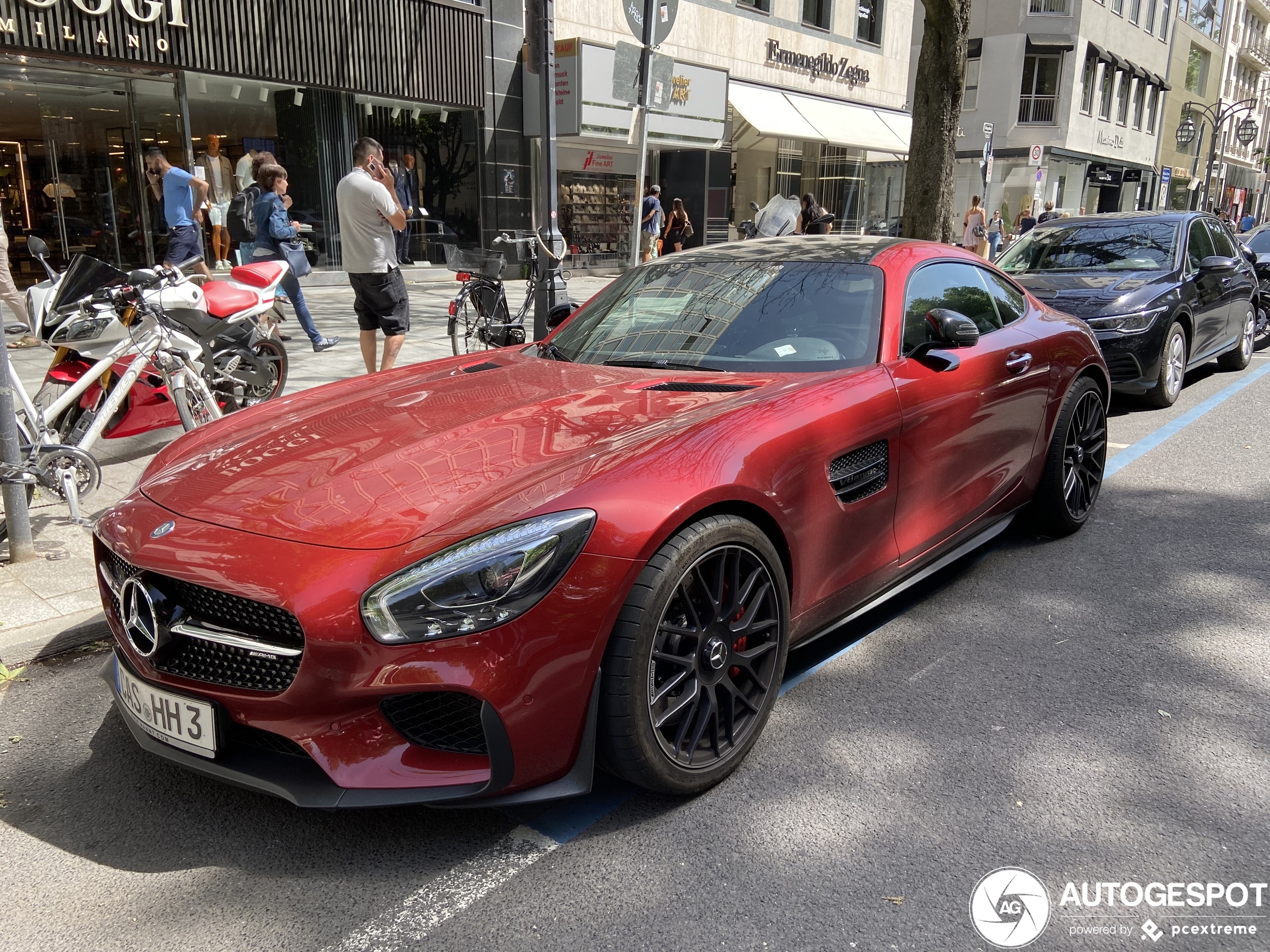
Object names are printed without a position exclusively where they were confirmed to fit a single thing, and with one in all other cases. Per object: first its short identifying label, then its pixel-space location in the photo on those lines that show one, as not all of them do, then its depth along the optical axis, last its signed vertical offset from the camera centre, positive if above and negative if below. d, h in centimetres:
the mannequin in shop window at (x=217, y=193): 1385 +34
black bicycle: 925 -75
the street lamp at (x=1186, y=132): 3728 +395
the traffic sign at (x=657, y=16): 708 +151
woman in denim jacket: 965 +0
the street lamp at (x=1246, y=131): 4462 +489
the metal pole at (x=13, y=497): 414 -120
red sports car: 217 -79
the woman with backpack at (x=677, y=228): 1934 -2
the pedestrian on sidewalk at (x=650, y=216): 1756 +18
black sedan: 735 -38
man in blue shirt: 943 +5
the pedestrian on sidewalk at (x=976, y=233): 1841 +0
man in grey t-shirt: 713 -20
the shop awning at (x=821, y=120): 2194 +268
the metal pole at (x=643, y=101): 705 +95
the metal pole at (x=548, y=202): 788 +19
